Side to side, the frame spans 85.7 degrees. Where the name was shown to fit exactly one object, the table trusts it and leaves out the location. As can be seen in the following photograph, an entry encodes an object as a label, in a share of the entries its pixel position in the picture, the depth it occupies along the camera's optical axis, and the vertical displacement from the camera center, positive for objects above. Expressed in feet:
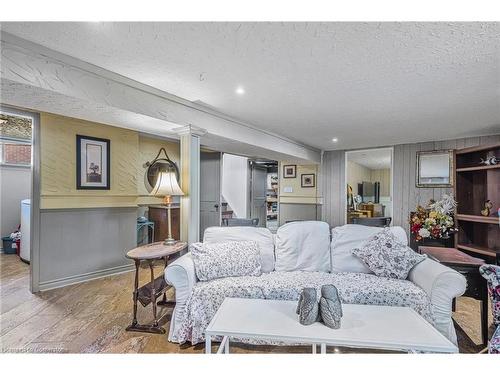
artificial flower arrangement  11.31 -1.30
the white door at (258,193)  21.62 -0.17
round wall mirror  15.52 +1.27
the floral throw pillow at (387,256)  7.43 -1.84
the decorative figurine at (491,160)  11.03 +1.29
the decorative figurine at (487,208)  11.24 -0.69
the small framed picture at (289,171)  20.95 +1.58
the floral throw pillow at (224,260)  7.29 -1.93
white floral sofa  6.33 -2.42
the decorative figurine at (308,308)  4.97 -2.20
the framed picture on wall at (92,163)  11.29 +1.21
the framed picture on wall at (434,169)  15.20 +1.32
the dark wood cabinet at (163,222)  14.49 -1.69
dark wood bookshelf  11.24 -0.35
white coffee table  4.41 -2.45
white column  9.44 +0.42
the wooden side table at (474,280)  6.51 -2.18
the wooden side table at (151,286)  7.30 -2.86
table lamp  8.82 +0.13
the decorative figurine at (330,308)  4.86 -2.16
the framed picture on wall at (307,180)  20.29 +0.85
